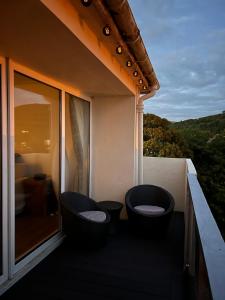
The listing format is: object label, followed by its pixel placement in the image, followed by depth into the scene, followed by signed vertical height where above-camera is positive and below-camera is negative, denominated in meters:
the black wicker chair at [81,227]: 3.56 -1.14
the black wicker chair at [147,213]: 4.18 -1.11
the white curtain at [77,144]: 4.31 +0.03
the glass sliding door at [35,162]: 3.07 -0.22
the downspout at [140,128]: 5.43 +0.40
